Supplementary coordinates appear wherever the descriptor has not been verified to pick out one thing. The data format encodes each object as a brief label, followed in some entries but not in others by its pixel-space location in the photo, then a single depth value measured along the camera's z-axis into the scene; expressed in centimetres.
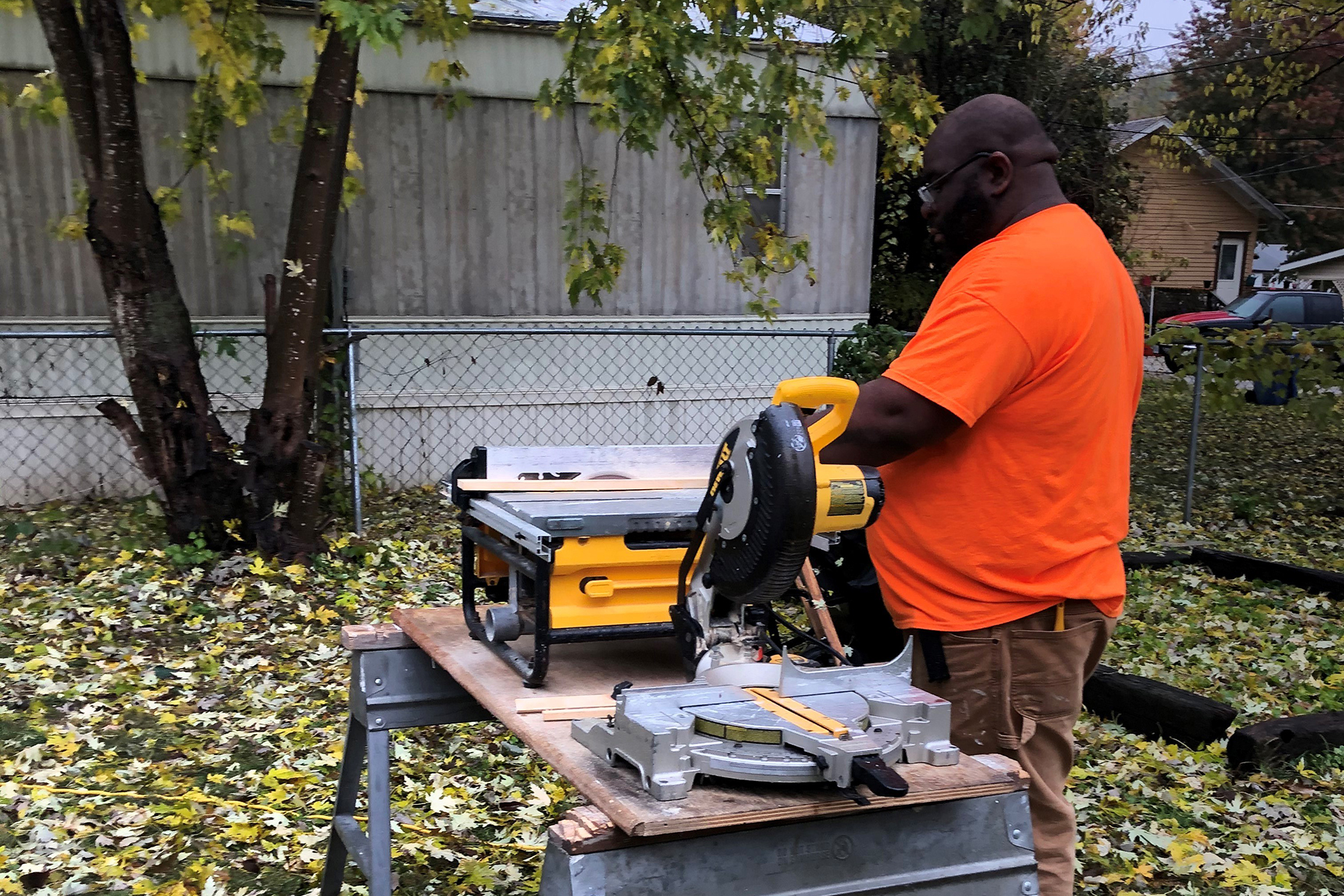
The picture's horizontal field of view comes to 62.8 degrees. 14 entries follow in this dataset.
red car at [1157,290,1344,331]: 2583
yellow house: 3141
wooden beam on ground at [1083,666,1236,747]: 483
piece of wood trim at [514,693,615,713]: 207
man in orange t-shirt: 213
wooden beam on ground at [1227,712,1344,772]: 455
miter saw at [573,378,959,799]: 159
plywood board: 156
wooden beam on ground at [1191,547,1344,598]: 734
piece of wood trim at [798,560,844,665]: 292
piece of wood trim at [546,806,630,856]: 157
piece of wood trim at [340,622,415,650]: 295
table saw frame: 217
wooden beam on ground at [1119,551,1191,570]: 794
